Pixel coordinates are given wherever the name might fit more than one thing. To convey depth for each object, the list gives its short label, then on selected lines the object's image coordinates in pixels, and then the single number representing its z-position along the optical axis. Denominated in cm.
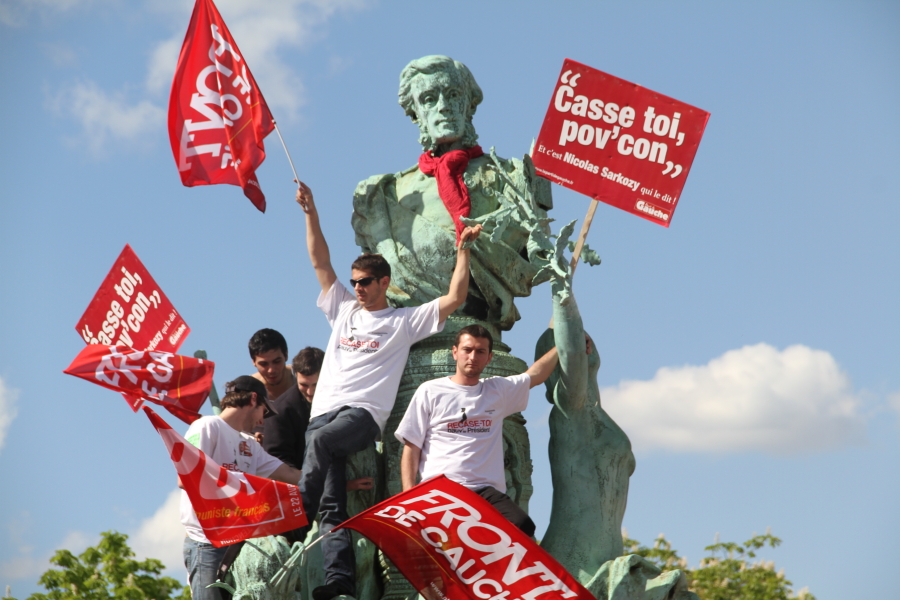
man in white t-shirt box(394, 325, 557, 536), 1070
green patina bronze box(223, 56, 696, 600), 1134
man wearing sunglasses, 1089
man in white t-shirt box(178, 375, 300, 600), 1077
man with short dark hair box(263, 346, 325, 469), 1202
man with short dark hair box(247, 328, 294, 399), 1240
